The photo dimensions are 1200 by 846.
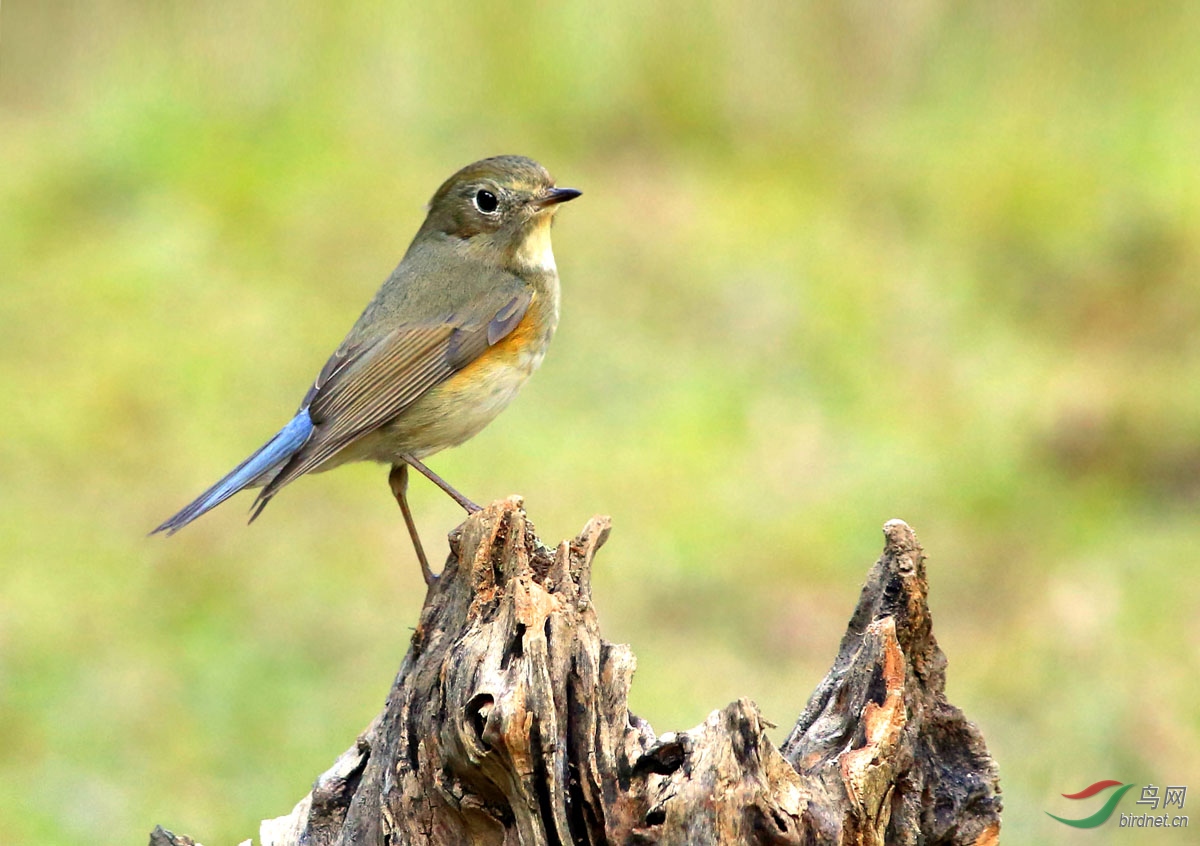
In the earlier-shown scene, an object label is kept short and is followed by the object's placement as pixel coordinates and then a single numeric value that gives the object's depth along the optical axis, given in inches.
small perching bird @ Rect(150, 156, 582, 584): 381.1
